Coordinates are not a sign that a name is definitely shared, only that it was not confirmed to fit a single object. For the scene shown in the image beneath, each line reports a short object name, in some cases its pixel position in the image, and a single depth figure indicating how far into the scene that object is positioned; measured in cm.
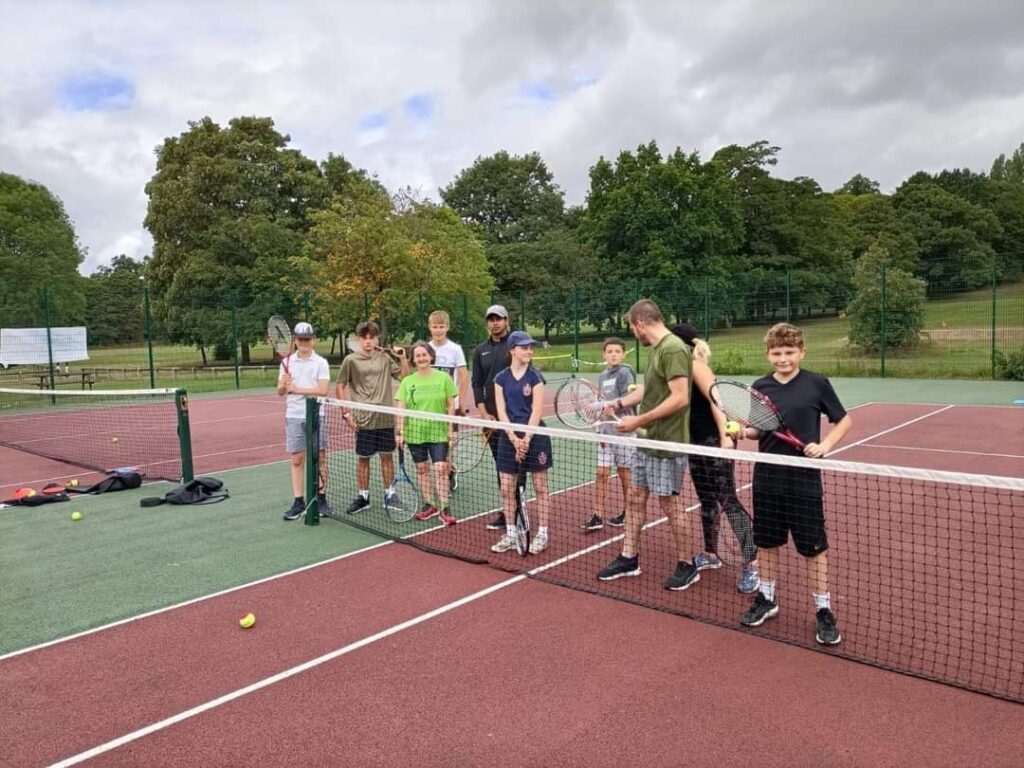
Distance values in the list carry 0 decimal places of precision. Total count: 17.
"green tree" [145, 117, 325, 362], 3709
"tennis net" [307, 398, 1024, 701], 438
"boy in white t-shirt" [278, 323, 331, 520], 760
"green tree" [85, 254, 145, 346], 2325
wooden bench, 2244
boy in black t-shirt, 440
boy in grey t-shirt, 635
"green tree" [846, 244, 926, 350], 2350
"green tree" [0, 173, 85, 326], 4097
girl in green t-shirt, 699
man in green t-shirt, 497
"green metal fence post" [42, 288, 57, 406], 2160
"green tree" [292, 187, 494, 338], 2794
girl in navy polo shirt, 618
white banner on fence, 2130
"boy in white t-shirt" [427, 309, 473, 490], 772
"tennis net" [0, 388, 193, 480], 1079
